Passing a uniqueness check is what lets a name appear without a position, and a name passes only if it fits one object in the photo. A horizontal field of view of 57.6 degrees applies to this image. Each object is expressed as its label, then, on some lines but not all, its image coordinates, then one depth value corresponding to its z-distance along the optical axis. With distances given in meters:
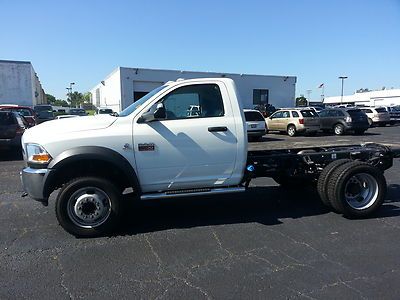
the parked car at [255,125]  18.83
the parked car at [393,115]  31.14
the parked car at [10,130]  12.31
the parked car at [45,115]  26.20
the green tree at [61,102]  162.35
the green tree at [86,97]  134.44
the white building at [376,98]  80.25
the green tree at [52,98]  169.75
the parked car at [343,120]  22.02
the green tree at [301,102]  72.26
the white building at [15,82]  38.38
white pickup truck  4.81
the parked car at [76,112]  35.69
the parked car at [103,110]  28.14
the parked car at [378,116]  29.66
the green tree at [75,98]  139.38
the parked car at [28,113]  17.11
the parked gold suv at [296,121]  21.59
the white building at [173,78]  36.34
